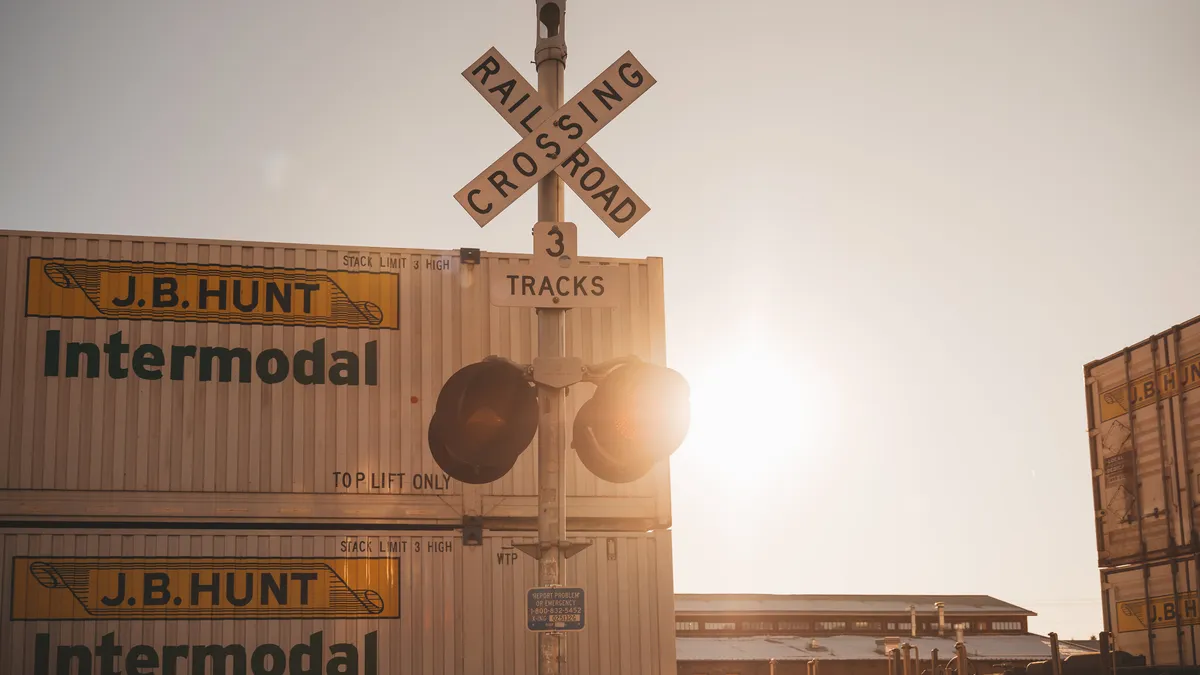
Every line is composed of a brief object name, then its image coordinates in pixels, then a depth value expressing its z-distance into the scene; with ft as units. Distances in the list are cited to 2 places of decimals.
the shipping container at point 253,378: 50.47
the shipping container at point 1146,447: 65.62
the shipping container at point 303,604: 48.88
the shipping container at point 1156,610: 65.21
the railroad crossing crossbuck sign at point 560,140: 24.00
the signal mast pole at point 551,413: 22.81
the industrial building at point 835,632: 164.96
